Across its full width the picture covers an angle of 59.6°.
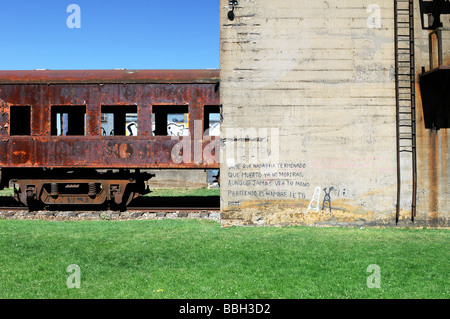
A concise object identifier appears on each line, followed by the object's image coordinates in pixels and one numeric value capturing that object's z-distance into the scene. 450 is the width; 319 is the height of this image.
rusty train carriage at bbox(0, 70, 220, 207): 11.36
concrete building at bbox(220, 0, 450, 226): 9.42
